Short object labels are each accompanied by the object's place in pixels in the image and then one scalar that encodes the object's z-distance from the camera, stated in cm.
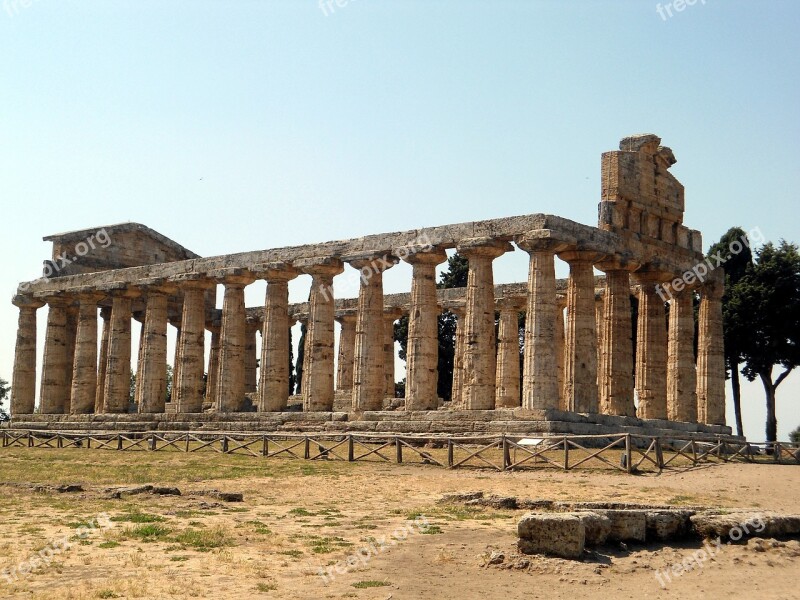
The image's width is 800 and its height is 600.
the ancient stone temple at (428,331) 4306
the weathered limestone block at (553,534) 1675
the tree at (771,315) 6425
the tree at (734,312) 6519
